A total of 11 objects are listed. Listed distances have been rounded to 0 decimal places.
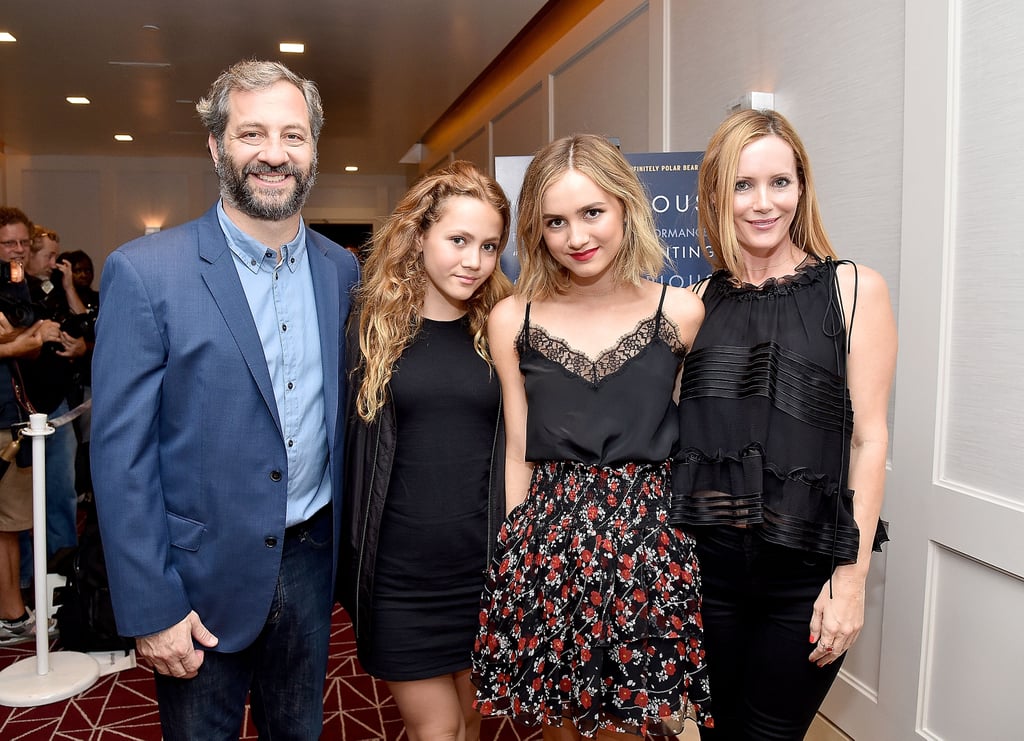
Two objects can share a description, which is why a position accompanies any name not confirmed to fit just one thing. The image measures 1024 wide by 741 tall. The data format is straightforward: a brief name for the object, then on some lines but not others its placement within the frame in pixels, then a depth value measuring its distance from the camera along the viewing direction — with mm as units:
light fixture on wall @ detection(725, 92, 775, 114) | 3070
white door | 1979
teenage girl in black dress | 1866
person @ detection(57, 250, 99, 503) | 4320
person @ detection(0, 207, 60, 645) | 3562
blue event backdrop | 3016
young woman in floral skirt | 1624
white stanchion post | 3229
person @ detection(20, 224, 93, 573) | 3740
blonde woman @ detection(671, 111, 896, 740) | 1584
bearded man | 1582
